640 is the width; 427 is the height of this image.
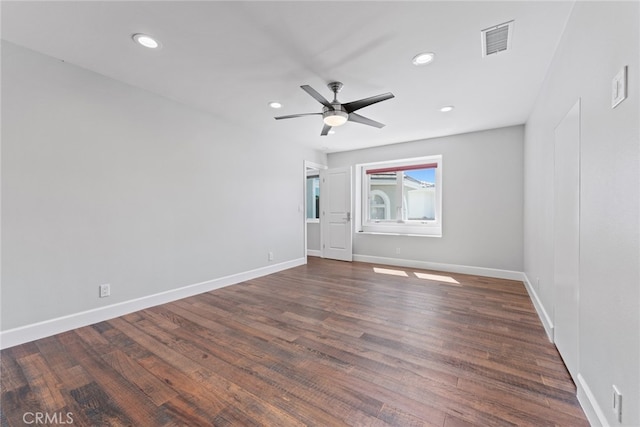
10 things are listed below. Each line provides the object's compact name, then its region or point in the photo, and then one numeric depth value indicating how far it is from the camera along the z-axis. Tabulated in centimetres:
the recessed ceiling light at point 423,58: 229
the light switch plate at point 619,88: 107
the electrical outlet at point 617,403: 108
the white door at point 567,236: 165
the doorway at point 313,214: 670
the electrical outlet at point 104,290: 271
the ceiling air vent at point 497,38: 196
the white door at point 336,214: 589
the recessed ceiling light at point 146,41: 209
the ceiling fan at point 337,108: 266
